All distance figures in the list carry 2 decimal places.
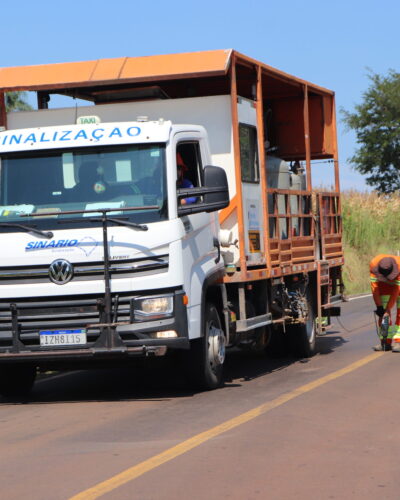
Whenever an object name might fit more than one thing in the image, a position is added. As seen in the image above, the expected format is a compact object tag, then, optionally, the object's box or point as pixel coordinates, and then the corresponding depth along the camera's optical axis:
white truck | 10.19
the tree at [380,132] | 60.88
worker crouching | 14.54
